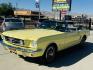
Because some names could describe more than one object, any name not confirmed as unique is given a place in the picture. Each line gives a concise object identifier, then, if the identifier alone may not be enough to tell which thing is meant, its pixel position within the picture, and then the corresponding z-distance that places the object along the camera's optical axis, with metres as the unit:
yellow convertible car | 2.81
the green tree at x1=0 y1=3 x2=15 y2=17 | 30.23
